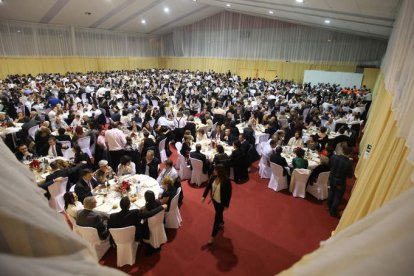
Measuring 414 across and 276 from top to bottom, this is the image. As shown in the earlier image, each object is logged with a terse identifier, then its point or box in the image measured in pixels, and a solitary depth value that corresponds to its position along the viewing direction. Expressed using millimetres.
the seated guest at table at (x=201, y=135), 8552
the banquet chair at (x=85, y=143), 7898
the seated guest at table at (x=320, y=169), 6504
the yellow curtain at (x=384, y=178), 2157
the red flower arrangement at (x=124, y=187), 5274
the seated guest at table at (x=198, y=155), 7164
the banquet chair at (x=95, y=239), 4379
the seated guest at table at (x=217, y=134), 9023
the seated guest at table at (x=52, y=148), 7055
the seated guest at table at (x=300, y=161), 6820
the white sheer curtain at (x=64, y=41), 22312
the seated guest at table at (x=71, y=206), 4695
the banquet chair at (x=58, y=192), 5762
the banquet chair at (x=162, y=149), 8371
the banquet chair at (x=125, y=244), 4359
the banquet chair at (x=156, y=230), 4727
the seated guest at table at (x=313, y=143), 7776
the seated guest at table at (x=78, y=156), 6531
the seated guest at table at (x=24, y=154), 6695
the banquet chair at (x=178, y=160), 7873
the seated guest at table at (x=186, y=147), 7738
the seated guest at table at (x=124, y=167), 6159
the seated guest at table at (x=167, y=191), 5105
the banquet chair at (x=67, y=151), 7652
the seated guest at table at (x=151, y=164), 6668
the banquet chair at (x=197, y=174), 7172
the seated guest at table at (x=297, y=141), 8126
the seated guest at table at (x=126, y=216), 4355
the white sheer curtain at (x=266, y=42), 21297
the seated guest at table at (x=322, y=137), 8523
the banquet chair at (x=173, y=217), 5396
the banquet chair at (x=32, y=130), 8720
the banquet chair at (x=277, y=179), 7016
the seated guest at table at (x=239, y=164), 7422
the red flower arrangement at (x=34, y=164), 6168
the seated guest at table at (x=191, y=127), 9484
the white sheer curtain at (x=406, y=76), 2406
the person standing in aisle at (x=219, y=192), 4844
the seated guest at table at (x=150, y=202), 4600
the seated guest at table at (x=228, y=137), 8574
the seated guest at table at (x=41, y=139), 7273
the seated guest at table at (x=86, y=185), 5121
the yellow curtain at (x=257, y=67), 23266
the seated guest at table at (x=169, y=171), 5738
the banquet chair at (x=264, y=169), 7887
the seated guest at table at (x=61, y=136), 7832
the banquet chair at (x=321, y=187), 6707
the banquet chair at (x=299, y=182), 6721
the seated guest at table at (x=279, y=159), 6988
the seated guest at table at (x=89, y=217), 4375
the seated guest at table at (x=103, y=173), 5781
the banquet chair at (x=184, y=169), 7684
